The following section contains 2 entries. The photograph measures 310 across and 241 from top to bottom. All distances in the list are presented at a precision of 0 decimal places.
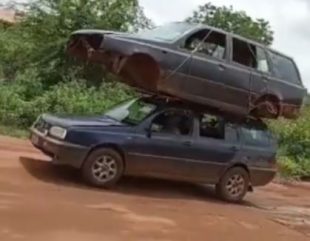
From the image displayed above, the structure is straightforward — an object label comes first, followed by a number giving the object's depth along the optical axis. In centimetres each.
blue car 1159
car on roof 1234
